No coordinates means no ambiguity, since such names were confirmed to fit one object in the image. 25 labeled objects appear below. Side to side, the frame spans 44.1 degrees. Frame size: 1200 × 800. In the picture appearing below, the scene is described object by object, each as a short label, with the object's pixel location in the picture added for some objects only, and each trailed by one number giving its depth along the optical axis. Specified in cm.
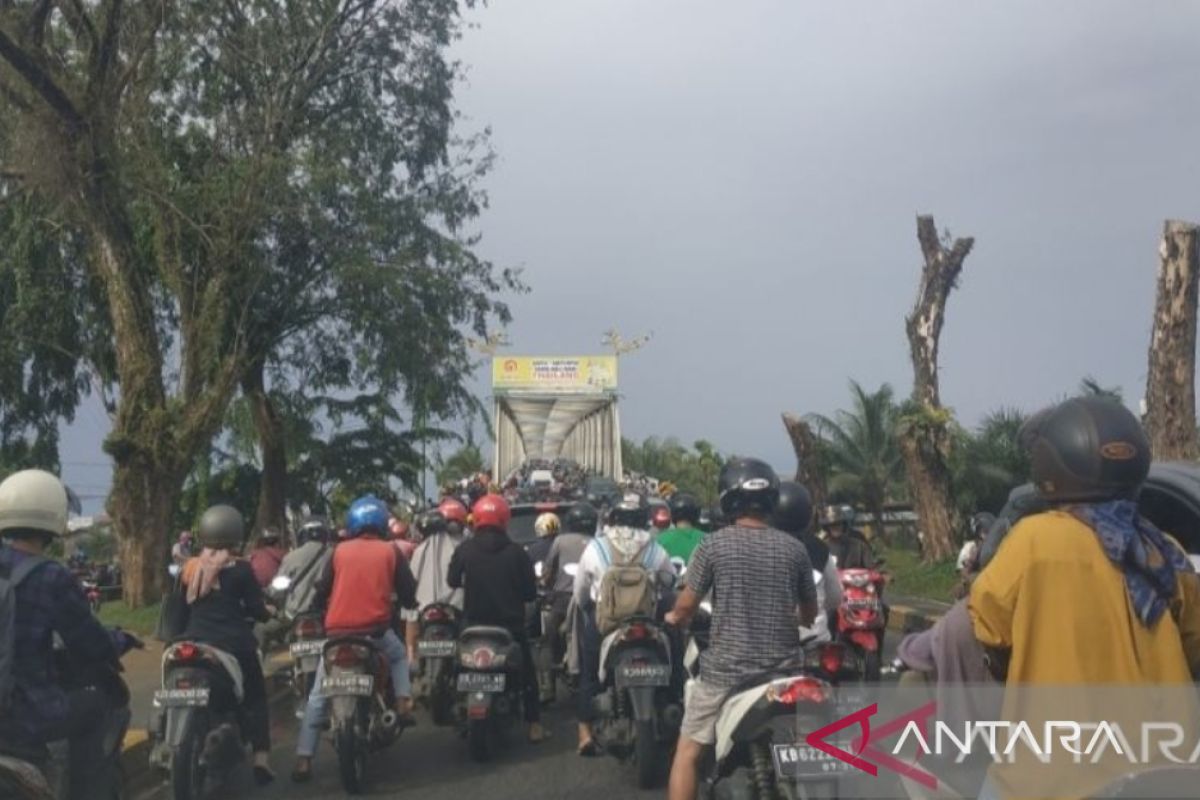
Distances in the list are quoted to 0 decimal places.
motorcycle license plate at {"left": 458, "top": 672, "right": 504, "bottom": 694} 920
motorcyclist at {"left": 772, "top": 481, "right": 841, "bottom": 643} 745
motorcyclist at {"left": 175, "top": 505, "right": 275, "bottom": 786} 835
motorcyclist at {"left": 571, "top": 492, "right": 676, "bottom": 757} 900
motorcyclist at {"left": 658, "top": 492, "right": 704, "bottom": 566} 1084
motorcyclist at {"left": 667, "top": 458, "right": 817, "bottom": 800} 579
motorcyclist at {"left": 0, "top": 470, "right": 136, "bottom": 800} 551
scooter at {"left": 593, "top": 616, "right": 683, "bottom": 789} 827
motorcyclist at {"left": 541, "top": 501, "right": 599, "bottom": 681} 1097
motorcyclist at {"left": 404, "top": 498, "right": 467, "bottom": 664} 1078
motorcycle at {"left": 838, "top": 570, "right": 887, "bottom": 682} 987
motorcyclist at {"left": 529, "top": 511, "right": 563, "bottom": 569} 1322
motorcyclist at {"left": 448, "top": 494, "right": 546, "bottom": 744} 961
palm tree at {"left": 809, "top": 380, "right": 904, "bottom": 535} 3334
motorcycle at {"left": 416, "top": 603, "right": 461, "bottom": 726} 1009
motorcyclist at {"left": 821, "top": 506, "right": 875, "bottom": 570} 1194
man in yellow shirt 326
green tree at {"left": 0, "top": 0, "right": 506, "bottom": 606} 1859
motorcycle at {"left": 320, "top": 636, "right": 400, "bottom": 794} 842
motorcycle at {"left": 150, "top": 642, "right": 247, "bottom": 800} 776
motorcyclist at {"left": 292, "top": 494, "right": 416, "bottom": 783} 903
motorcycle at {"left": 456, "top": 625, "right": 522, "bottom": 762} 922
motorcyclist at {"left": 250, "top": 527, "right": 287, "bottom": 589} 1276
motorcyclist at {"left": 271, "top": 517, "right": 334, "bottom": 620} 1073
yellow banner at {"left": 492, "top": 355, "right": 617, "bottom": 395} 4662
